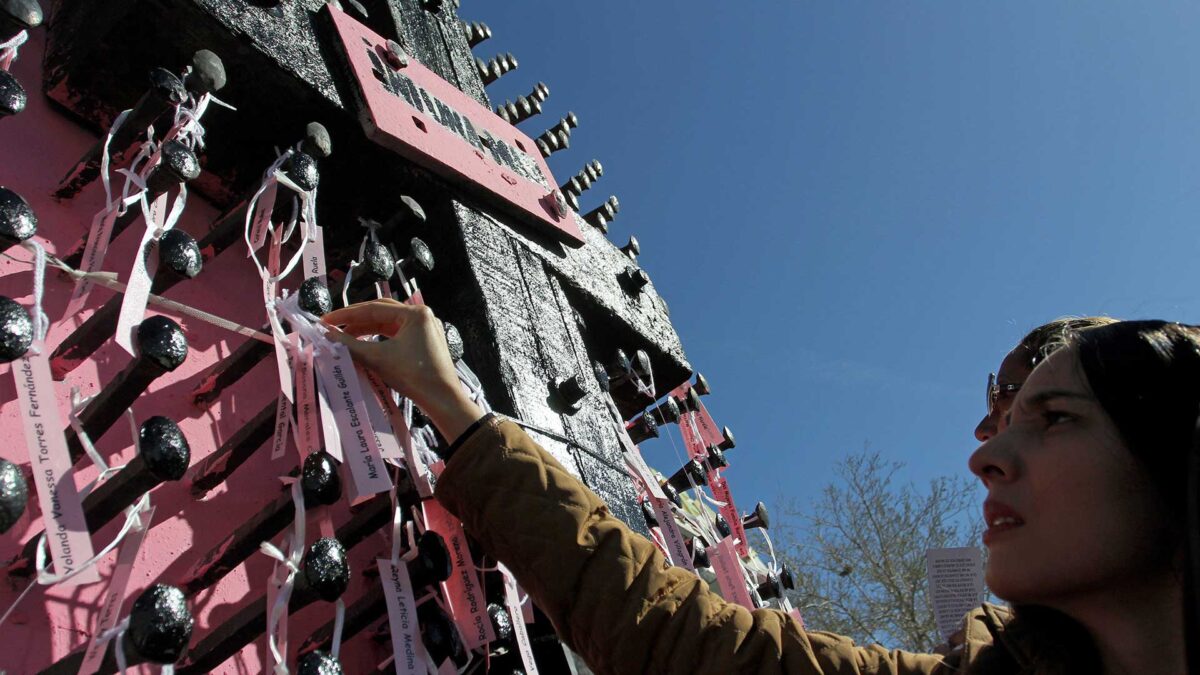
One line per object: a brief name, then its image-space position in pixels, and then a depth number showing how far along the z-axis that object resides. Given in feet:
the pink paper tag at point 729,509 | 9.88
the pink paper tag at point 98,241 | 4.92
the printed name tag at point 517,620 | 5.43
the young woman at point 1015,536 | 3.63
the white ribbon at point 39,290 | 3.98
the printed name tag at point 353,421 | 4.75
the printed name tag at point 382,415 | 5.08
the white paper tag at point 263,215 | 5.90
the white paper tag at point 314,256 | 6.09
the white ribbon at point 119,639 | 3.58
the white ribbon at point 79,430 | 3.99
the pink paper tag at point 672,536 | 7.53
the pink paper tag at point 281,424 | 4.89
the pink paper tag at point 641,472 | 8.02
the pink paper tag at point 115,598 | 3.75
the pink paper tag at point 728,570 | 8.18
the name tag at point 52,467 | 3.61
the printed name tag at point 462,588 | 5.31
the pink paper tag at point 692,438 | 10.38
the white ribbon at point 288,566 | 4.22
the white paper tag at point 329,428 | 4.83
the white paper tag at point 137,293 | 4.39
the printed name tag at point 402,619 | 4.78
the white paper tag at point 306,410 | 4.98
